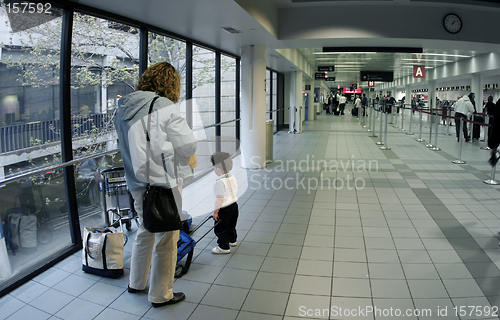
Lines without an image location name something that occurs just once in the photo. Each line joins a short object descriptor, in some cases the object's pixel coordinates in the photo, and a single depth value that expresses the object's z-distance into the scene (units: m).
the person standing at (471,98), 12.14
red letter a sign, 17.28
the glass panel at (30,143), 3.05
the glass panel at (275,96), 17.12
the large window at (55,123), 3.09
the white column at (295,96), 14.99
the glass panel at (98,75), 3.90
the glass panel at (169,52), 5.48
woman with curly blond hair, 2.46
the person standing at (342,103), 28.98
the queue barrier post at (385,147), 10.61
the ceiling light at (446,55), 13.29
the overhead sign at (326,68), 18.29
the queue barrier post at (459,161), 8.12
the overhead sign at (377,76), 19.08
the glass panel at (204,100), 7.16
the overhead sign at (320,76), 20.54
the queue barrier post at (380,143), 11.55
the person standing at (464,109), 11.23
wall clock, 7.22
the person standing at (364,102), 24.22
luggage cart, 3.77
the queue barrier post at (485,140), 10.12
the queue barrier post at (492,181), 6.23
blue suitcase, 3.16
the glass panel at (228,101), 9.02
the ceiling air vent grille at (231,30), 5.91
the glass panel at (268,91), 15.52
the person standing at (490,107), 11.45
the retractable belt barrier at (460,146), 6.30
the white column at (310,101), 21.33
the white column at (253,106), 7.62
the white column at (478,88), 15.68
